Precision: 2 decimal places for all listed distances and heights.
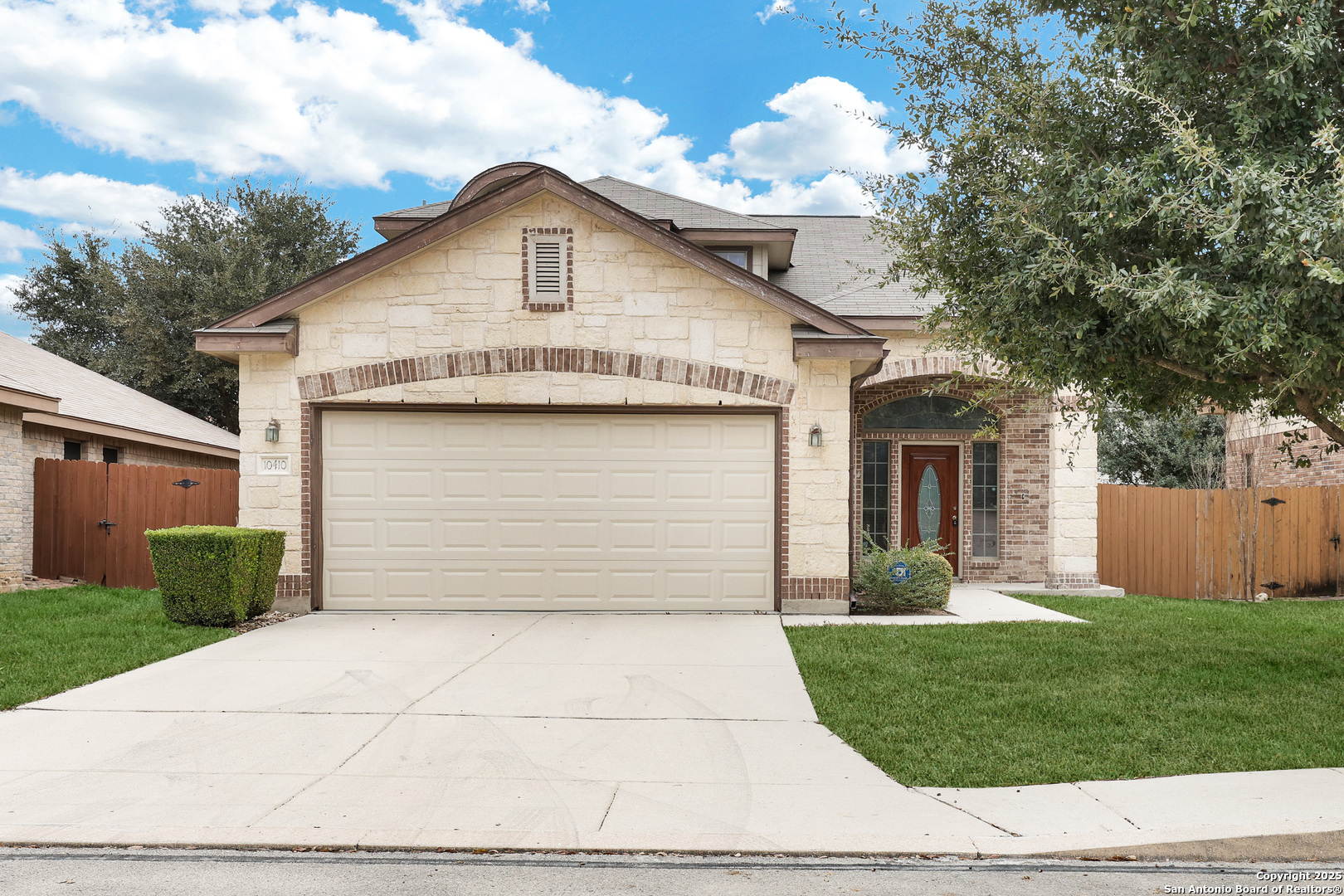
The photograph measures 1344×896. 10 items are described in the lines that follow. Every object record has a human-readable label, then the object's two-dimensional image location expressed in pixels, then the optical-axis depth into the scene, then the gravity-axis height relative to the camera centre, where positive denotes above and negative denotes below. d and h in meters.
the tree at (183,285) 28.39 +5.98
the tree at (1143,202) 5.71 +1.91
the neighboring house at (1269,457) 16.64 +0.13
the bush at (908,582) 11.34 -1.52
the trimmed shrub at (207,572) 9.81 -1.21
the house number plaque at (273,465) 10.90 -0.02
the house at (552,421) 10.91 +0.52
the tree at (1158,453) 20.83 +0.26
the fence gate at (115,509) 14.01 -0.74
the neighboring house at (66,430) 13.68 +0.62
